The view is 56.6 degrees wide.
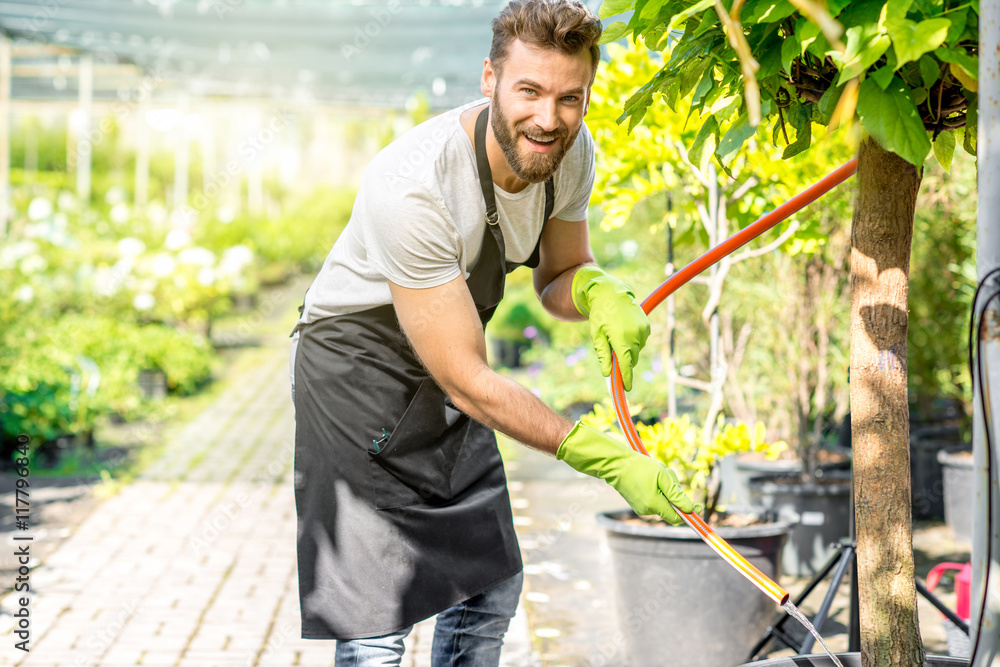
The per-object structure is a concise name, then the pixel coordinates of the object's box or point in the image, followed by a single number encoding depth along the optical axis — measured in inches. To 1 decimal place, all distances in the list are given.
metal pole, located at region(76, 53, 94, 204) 420.8
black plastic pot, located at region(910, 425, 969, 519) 193.9
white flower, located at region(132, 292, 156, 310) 326.6
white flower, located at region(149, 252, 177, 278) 333.7
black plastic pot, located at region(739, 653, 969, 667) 68.7
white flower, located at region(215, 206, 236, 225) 536.7
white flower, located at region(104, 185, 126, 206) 608.1
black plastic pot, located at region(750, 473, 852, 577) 154.6
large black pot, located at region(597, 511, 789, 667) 112.2
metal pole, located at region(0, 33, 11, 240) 381.7
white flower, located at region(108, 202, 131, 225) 454.9
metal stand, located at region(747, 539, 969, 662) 89.8
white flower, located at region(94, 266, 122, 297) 328.2
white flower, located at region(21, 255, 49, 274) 317.9
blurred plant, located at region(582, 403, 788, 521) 115.9
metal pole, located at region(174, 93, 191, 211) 501.0
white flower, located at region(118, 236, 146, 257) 341.3
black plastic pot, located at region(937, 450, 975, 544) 167.5
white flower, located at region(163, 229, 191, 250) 363.6
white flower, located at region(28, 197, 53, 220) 408.2
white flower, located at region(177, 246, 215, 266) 345.4
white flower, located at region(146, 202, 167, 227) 477.1
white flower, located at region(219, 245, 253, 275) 377.1
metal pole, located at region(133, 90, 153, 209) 507.1
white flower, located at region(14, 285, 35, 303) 268.0
